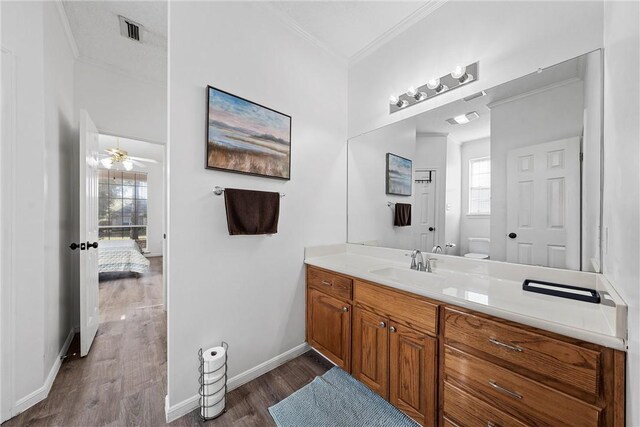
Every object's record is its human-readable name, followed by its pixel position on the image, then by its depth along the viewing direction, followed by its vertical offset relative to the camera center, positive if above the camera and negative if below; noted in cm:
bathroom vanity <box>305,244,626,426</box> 84 -58
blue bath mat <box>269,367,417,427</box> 144 -122
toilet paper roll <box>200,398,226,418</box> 146 -119
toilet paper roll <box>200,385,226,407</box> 146 -112
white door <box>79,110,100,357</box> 204 -24
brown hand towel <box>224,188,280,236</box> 163 +0
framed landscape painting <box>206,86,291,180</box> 160 +53
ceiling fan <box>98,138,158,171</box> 440 +105
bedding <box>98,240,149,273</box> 421 -85
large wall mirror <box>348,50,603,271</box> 125 +26
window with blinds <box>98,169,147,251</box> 612 +13
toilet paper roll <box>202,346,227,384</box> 145 -90
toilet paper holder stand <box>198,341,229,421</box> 145 -108
